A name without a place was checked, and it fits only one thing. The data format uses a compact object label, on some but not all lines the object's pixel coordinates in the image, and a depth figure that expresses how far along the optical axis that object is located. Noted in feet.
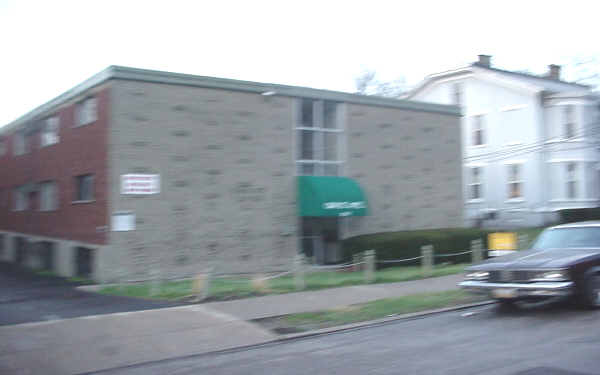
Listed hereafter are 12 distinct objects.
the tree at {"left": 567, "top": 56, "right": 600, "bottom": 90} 109.40
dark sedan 30.88
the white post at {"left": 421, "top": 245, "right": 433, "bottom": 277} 52.34
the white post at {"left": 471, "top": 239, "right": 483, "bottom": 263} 59.31
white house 92.79
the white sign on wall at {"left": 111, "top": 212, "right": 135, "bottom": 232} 51.55
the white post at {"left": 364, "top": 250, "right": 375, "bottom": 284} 47.32
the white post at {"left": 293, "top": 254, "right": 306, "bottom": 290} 44.21
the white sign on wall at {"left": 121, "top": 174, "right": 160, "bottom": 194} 52.08
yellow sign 53.01
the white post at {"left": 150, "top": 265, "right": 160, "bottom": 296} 43.27
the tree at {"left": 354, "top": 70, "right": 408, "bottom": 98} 162.20
